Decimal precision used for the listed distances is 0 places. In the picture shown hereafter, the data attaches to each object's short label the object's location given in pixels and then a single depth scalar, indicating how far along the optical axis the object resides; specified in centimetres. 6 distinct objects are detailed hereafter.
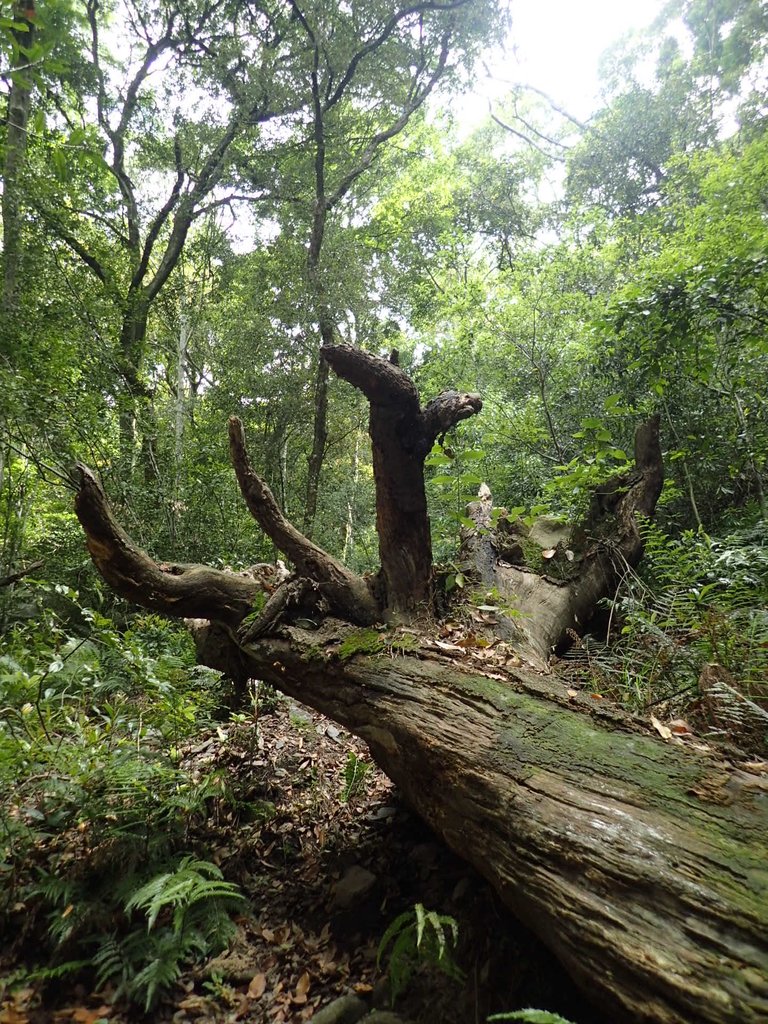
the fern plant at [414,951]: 178
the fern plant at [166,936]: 202
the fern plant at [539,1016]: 109
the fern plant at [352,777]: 309
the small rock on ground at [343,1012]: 195
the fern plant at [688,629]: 284
